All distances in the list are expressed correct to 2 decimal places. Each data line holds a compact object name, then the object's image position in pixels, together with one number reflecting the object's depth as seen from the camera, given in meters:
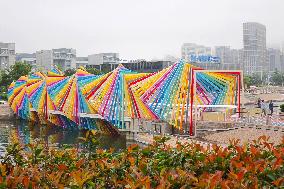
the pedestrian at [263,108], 31.77
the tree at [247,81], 86.47
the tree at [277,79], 113.15
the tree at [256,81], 114.06
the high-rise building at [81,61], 151.29
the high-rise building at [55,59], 127.22
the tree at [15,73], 64.12
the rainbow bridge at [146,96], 25.70
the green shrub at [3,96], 60.83
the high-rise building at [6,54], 108.88
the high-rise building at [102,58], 143.88
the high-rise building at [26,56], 161.12
